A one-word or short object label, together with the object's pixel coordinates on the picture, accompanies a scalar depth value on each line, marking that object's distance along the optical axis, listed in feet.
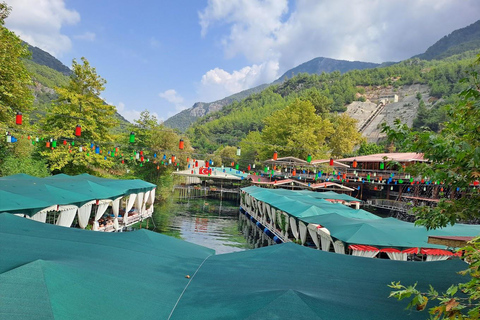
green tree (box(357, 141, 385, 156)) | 201.36
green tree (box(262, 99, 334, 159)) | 144.05
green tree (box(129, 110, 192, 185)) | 111.45
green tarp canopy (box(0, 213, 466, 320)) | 10.56
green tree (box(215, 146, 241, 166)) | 246.37
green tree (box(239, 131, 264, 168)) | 162.15
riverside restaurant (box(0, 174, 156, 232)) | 36.47
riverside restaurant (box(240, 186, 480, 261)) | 37.81
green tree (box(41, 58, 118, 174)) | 78.12
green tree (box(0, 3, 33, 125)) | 56.70
